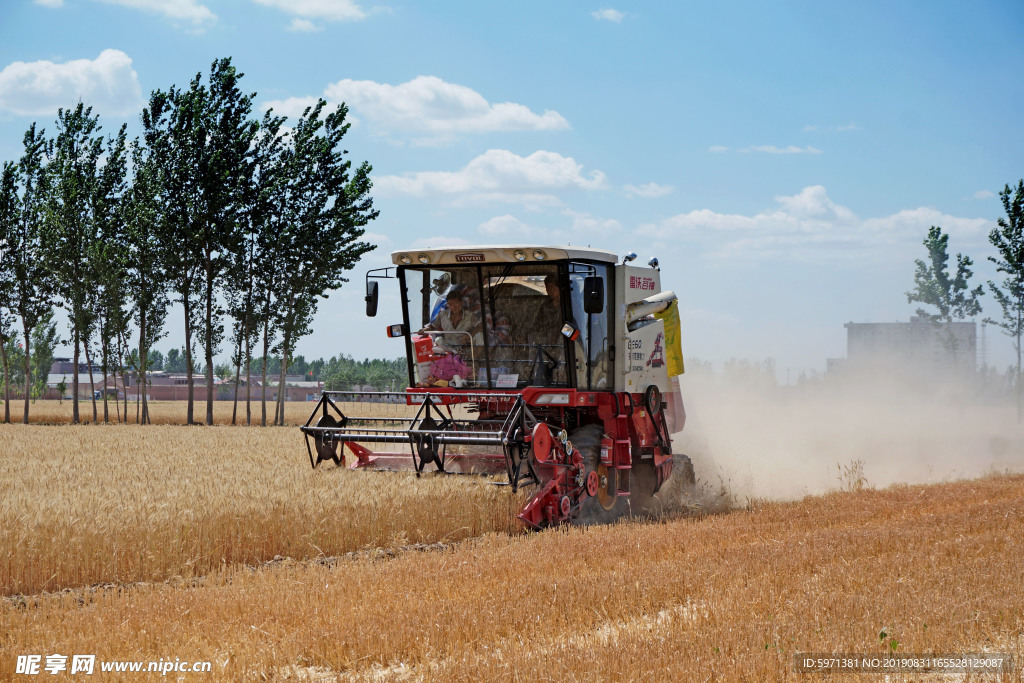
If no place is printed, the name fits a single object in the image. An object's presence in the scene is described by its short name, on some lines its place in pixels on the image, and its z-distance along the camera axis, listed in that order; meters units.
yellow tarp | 12.81
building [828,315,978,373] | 48.75
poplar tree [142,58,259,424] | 32.91
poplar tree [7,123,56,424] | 34.56
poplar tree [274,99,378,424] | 34.56
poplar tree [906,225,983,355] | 48.41
